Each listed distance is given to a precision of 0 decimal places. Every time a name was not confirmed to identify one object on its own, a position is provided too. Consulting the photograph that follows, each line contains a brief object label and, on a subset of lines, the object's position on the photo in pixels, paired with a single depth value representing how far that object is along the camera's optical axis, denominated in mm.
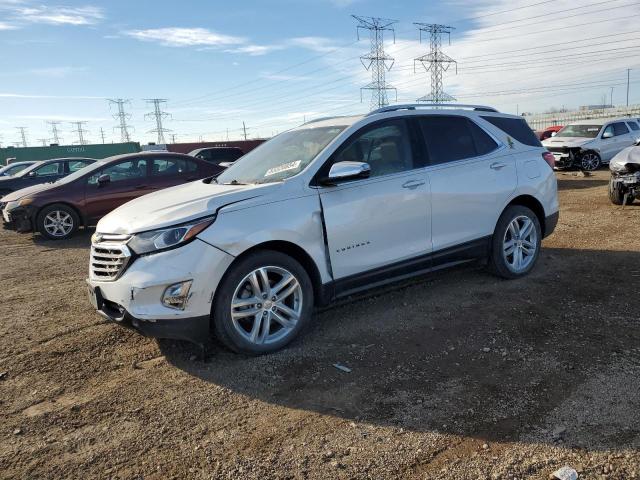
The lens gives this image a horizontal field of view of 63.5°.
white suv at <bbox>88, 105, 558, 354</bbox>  3580
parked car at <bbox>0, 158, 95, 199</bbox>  13611
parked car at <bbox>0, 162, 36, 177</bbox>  16562
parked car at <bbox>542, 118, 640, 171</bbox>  16984
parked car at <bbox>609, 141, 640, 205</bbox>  9141
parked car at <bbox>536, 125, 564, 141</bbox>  27342
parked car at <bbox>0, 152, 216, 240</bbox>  9672
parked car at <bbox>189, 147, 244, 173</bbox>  19828
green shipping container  38031
